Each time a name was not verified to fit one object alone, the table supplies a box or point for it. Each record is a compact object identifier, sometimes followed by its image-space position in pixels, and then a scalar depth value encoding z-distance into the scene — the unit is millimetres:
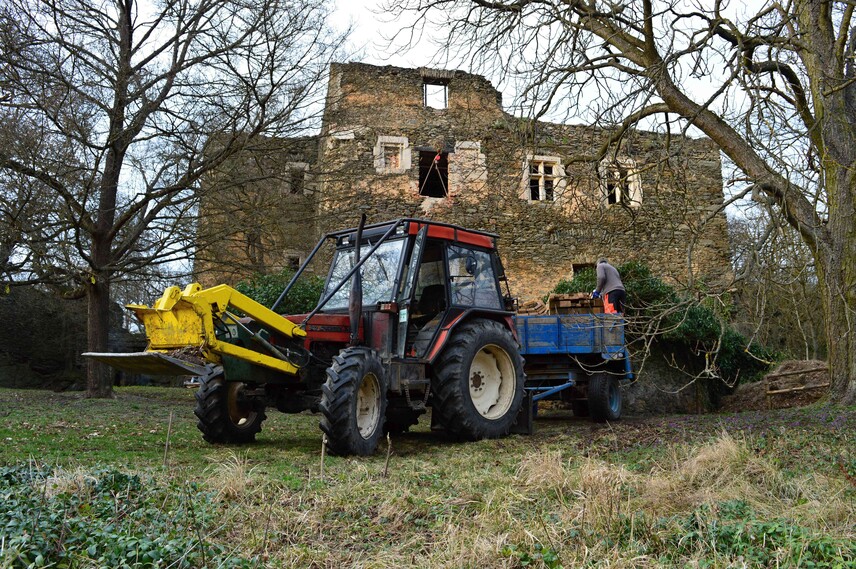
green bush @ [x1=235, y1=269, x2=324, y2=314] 13758
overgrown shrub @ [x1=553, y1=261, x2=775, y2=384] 13655
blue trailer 9781
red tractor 6023
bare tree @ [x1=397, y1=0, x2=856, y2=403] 7184
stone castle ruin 17859
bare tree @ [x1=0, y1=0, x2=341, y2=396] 10570
